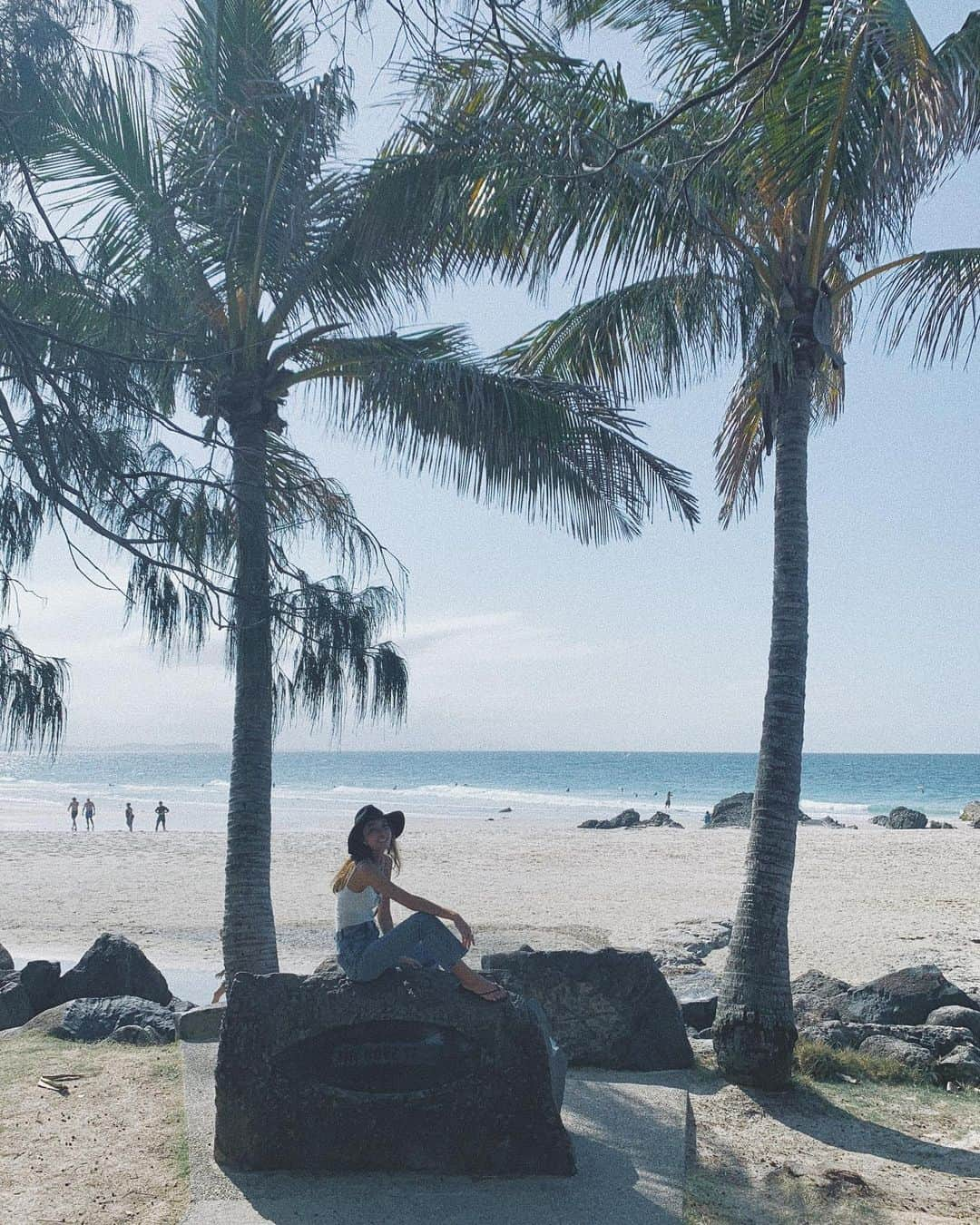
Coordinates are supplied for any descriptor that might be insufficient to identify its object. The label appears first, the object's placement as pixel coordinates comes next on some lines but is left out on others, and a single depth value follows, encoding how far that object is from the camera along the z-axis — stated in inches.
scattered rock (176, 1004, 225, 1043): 293.0
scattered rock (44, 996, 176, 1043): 307.9
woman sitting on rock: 200.4
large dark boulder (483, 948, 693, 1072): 288.5
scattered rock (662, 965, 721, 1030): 359.9
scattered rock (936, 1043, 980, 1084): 295.7
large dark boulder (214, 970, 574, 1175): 194.5
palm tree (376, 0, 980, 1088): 243.1
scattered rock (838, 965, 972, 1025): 370.3
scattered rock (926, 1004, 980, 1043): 348.8
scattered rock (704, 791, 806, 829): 1593.3
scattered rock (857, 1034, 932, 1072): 307.1
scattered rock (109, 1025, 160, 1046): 301.1
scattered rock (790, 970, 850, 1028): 374.9
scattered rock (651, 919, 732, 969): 537.0
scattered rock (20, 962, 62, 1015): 382.6
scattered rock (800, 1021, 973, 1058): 326.0
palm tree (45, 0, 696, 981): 245.9
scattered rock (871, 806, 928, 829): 1615.4
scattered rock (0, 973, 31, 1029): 368.5
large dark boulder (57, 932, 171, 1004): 389.7
